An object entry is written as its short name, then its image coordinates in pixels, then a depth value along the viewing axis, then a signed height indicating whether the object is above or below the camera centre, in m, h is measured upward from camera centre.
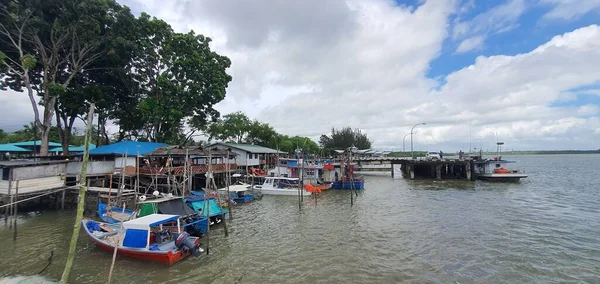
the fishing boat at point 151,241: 12.74 -4.12
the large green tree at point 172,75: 33.34 +10.06
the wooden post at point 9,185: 20.27 -2.20
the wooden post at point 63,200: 23.31 -3.74
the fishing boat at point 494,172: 44.66 -2.91
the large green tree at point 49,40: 24.84 +11.01
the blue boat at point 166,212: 16.81 -3.56
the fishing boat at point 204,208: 18.75 -3.67
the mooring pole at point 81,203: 8.79 -1.51
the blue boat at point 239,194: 28.41 -4.09
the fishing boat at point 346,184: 37.97 -3.96
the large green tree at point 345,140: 101.44 +5.53
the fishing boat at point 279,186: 33.19 -3.82
